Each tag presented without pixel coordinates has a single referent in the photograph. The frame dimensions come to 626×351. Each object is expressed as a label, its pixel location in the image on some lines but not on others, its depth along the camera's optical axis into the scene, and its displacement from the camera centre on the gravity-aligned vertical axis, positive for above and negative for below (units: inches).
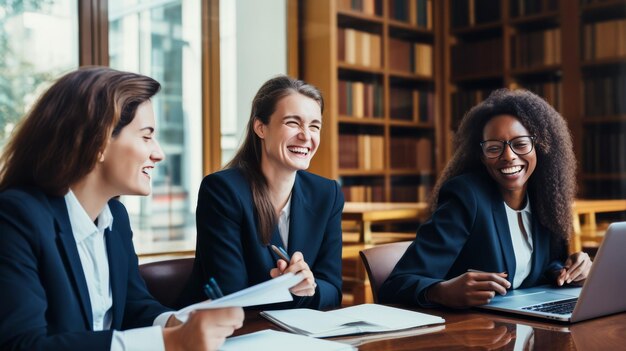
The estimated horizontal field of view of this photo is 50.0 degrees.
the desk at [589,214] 169.9 -12.2
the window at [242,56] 181.0 +32.5
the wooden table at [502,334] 51.0 -13.5
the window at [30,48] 145.4 +28.3
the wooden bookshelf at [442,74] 197.6 +30.6
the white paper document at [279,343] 48.3 -12.7
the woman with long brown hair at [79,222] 46.1 -3.7
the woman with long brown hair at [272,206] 77.4 -4.1
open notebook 54.5 -12.9
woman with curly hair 76.3 -4.2
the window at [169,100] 164.2 +19.0
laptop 57.5 -11.5
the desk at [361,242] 158.6 -17.9
